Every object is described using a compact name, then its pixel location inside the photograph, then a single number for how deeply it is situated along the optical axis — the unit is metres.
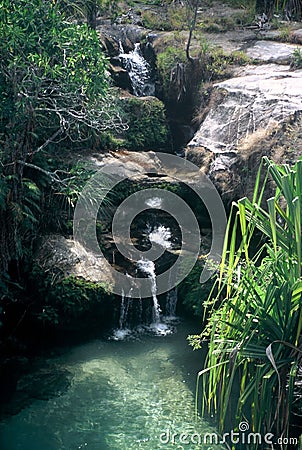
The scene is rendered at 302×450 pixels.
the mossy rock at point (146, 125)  11.69
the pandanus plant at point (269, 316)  3.90
